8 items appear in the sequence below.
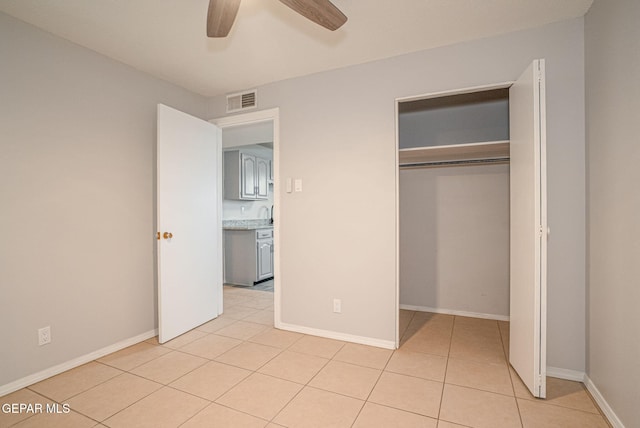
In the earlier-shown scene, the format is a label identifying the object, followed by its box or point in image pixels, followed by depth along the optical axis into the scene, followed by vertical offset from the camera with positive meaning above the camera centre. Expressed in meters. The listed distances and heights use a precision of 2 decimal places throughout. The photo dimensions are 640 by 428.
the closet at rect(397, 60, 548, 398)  3.16 +0.08
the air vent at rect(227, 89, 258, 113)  3.17 +1.21
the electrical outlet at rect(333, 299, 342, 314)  2.80 -0.86
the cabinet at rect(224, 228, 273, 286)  4.82 -0.70
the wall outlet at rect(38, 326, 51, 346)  2.13 -0.86
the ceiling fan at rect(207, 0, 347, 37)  1.52 +1.06
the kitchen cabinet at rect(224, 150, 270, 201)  5.33 +0.68
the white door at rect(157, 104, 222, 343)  2.72 -0.09
